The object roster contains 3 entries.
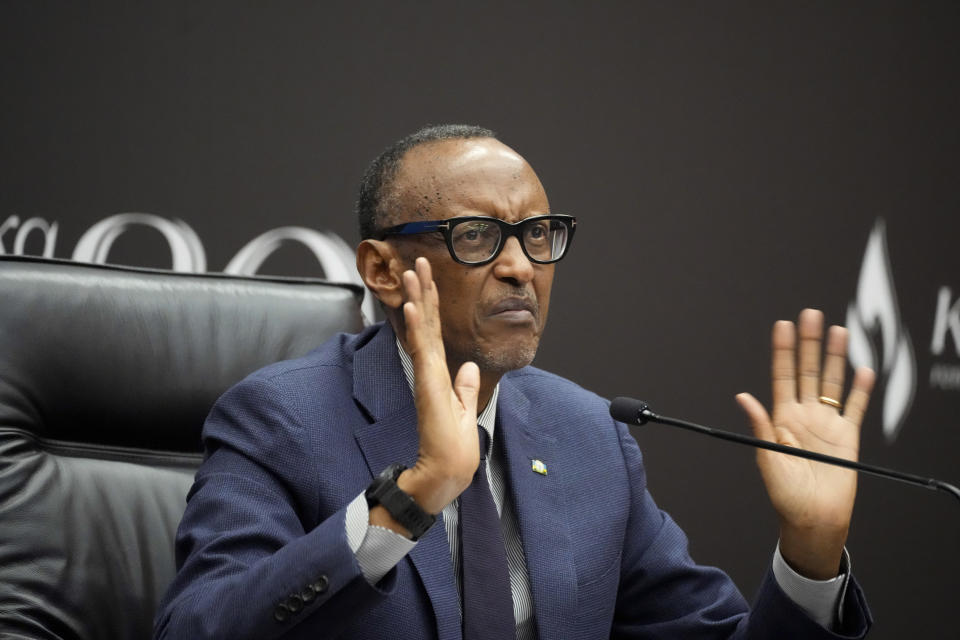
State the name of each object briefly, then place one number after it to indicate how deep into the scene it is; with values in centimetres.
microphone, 422
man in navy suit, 421
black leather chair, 444
